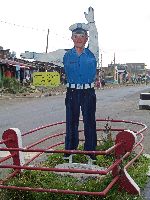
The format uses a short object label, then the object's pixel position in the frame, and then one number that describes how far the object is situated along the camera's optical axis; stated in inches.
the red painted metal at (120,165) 143.3
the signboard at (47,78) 1141.9
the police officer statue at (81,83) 194.8
